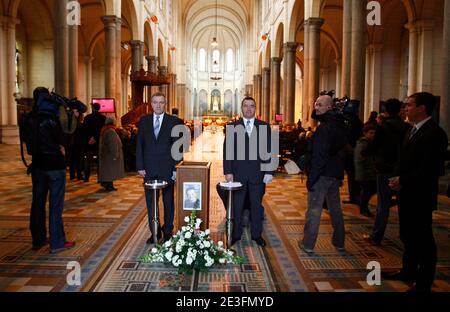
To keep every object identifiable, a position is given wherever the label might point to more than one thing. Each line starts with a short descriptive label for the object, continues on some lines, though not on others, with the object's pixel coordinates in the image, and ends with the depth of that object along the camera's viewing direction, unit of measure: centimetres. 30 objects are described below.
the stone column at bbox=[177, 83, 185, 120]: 4619
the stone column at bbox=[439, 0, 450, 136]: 810
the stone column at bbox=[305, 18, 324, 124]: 1691
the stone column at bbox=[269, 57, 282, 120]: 2673
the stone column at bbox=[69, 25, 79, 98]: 1296
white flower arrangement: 430
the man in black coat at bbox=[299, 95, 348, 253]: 488
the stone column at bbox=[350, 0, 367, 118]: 1110
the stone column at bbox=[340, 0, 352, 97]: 1173
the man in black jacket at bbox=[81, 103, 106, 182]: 998
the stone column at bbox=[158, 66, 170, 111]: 3218
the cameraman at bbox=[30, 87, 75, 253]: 484
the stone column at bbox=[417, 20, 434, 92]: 1744
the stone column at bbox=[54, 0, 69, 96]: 1216
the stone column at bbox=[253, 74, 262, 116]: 3666
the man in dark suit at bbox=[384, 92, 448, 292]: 374
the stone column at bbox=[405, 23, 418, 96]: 1791
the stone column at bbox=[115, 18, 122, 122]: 1759
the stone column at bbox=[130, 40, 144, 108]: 2214
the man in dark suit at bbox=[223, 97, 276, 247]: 531
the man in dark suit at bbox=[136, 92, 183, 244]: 528
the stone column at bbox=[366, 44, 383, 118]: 2178
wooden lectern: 534
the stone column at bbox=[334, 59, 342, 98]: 2897
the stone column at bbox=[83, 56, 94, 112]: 3072
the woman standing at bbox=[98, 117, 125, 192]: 922
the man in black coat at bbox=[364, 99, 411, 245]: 511
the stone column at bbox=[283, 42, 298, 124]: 2141
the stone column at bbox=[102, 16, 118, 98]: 1720
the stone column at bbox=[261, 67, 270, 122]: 3184
